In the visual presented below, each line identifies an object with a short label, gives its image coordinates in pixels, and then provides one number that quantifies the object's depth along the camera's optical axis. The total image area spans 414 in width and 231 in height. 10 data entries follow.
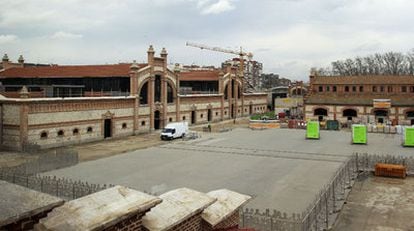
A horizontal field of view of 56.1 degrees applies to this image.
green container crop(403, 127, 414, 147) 39.12
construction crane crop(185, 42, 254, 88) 151.90
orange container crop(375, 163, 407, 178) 25.81
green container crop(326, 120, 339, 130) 55.22
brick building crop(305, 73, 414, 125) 58.56
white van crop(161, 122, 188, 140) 44.03
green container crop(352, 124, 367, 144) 40.88
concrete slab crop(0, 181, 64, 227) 4.70
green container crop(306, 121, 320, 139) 45.38
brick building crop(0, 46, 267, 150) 36.91
